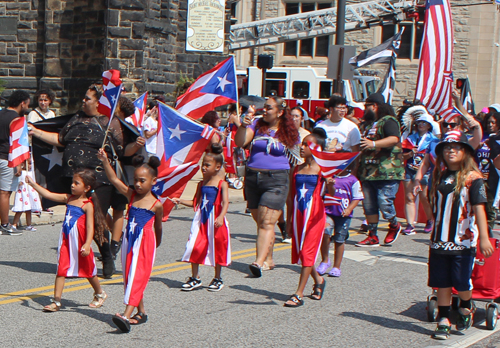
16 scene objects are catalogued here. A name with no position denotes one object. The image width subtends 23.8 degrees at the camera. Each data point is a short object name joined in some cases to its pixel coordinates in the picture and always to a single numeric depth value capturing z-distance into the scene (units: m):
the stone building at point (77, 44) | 29.04
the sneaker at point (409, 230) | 17.32
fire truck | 42.31
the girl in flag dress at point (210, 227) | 11.14
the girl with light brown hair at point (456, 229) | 8.94
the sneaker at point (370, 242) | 15.63
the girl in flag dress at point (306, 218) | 10.45
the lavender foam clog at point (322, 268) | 12.51
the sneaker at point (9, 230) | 15.86
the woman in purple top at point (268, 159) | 12.04
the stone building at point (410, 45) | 52.62
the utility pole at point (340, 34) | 24.55
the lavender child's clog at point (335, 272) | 12.46
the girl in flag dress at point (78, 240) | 9.65
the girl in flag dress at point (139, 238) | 8.88
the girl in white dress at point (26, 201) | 16.02
